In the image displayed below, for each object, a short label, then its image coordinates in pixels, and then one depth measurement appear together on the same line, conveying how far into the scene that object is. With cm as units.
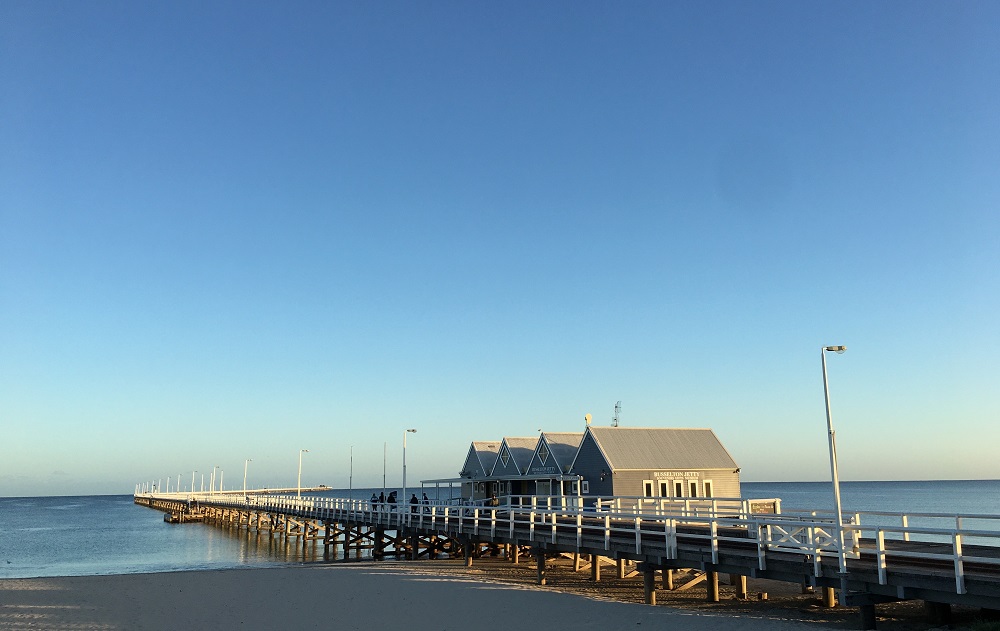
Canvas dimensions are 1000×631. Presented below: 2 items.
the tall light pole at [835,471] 1608
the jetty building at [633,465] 3753
